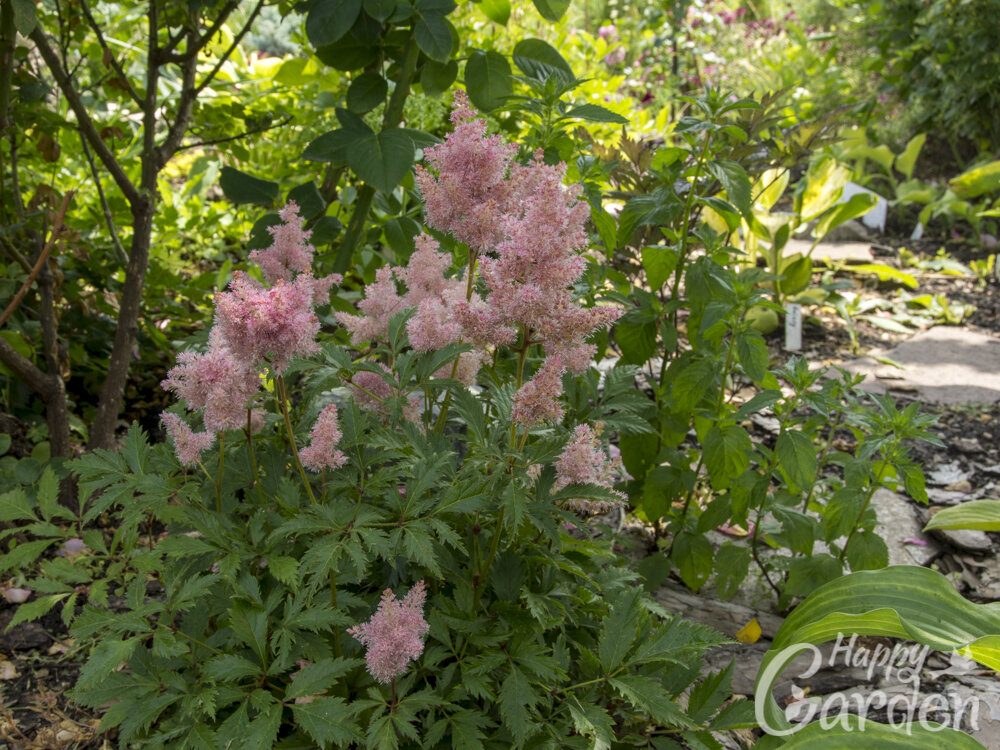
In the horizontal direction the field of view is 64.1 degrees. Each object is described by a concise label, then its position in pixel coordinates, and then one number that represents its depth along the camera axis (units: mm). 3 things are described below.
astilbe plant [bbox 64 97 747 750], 1124
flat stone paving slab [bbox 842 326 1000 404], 3473
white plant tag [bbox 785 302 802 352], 3756
